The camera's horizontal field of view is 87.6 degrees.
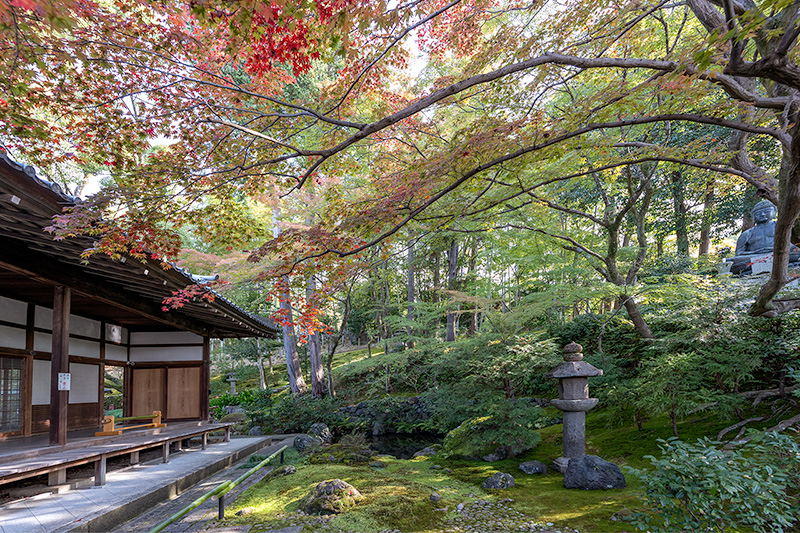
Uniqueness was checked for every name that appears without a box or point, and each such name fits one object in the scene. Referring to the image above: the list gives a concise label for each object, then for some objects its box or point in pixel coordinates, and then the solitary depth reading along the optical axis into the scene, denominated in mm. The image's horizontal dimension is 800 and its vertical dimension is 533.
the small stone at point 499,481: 6338
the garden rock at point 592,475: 5789
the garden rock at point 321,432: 11945
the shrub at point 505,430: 7641
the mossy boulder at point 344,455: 8719
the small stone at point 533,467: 7094
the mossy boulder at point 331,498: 5258
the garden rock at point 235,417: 15258
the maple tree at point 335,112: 3537
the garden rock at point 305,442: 10531
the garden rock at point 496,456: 8133
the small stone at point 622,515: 4668
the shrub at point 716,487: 3182
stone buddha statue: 11961
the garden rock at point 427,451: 9719
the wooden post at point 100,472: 5734
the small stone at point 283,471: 7418
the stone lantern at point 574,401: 6812
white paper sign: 5691
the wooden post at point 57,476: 5441
